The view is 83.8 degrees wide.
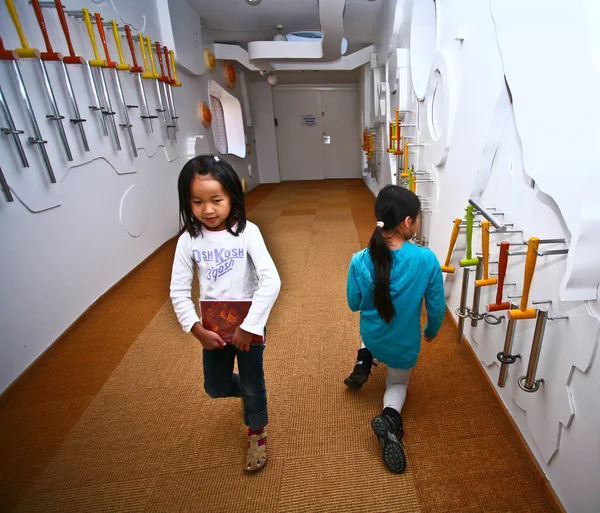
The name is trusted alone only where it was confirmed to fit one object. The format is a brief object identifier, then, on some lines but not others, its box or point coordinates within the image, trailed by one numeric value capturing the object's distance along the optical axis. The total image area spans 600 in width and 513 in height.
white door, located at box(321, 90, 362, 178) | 7.44
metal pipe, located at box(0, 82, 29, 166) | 1.59
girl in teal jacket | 1.00
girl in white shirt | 0.90
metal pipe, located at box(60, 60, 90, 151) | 1.97
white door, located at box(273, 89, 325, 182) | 7.41
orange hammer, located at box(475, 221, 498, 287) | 1.01
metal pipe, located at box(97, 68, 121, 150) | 2.31
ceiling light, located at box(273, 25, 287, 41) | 4.71
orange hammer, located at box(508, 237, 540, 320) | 0.82
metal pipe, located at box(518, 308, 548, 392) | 0.86
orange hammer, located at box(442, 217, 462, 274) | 1.29
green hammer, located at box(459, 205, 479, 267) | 1.20
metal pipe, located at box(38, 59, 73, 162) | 1.80
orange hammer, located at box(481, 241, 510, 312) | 0.88
